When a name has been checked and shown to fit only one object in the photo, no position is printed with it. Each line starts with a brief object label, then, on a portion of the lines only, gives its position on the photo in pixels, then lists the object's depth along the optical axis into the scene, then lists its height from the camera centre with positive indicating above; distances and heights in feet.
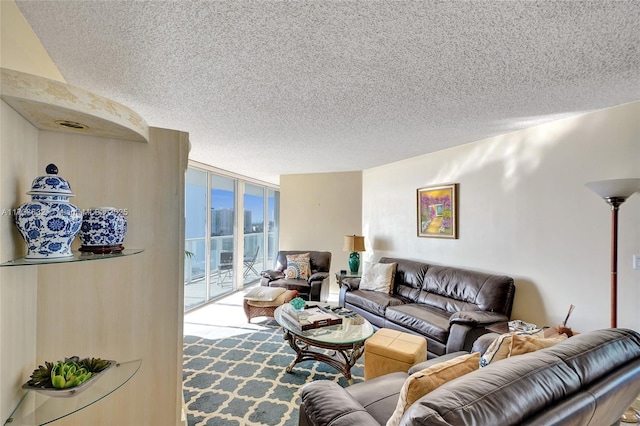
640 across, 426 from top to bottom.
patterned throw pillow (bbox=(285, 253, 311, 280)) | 16.65 -2.87
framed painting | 12.77 +0.28
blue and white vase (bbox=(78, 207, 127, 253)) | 3.52 -0.20
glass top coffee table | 8.55 -3.73
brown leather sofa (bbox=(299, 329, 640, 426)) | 3.08 -2.16
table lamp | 16.47 -1.84
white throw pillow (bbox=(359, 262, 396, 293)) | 13.74 -3.02
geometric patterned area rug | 7.16 -5.06
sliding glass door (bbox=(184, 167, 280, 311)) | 15.94 -1.25
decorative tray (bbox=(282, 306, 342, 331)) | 9.21 -3.51
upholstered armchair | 15.14 -3.37
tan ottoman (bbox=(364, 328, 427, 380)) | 7.61 -3.76
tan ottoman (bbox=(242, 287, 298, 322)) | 13.15 -4.22
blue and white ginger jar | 3.01 -0.06
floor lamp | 7.03 +0.48
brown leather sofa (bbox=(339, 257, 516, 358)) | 8.91 -3.37
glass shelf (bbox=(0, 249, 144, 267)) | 2.90 -0.50
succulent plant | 3.31 -1.94
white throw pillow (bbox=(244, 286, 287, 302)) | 13.17 -3.68
